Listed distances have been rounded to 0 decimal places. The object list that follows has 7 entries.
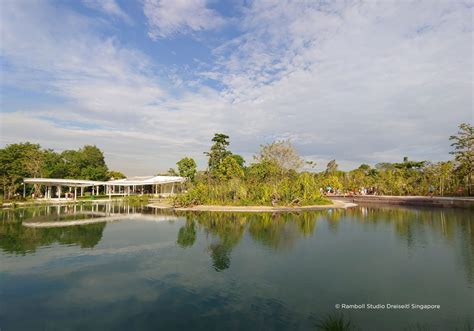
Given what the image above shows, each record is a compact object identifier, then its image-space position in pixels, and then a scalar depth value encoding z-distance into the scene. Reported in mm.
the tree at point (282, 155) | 31986
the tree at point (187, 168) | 40562
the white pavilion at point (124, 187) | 31250
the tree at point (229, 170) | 29172
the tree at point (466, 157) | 27047
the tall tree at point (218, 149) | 40469
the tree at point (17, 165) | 29906
